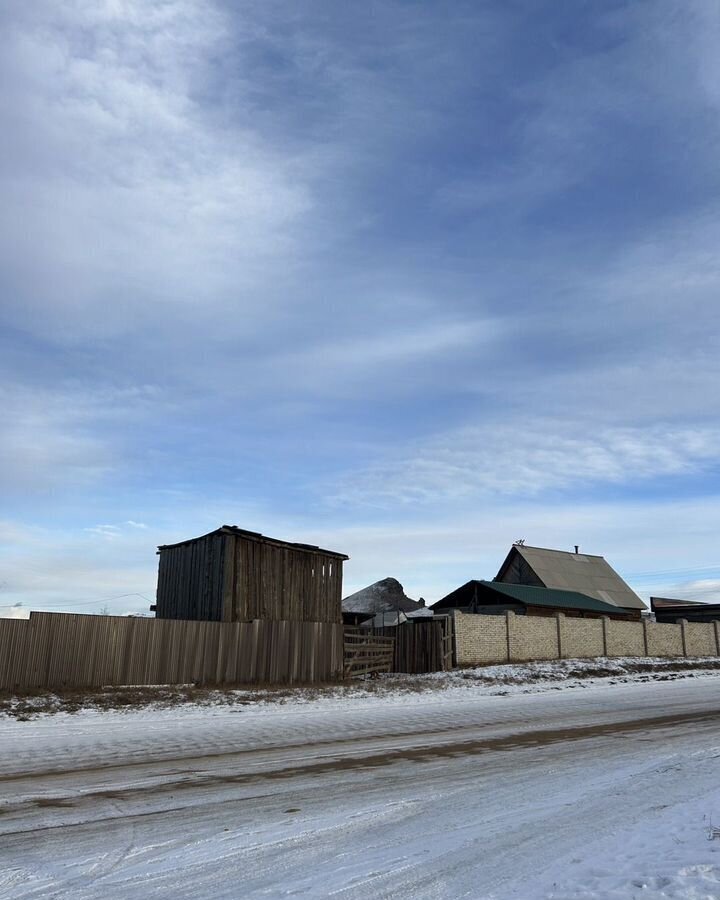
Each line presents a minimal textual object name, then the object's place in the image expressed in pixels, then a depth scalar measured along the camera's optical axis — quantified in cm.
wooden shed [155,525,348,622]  2298
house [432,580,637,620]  4256
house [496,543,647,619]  5712
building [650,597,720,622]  6462
